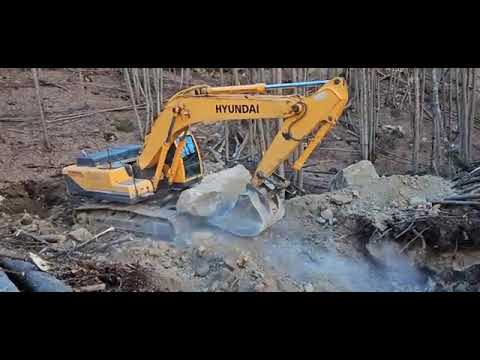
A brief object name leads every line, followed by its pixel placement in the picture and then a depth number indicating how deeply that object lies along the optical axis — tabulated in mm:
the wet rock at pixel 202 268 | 7172
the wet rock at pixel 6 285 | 5148
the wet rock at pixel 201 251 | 7442
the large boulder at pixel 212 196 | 7992
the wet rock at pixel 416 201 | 8109
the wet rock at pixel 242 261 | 7047
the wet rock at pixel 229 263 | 7046
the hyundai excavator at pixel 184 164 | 7336
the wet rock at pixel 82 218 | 8898
